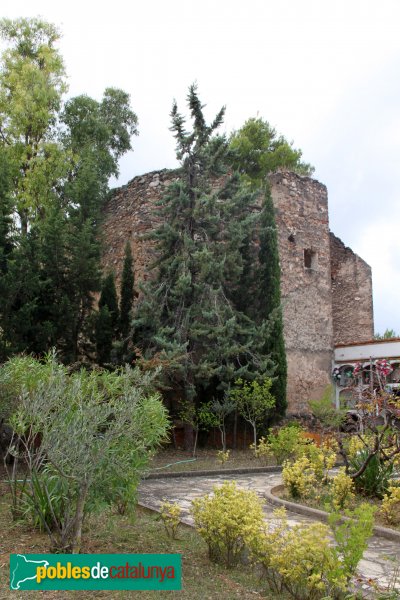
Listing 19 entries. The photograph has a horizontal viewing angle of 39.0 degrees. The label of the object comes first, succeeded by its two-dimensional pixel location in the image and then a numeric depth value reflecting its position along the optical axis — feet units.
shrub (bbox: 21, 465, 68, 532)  14.84
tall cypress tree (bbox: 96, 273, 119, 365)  40.81
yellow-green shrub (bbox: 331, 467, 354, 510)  20.51
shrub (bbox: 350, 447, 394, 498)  22.15
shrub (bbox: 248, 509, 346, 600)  10.91
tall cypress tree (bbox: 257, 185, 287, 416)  43.06
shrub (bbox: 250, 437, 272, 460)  34.71
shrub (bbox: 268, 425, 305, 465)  33.45
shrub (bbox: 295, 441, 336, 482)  22.04
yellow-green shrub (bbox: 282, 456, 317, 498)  21.89
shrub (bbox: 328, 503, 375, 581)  11.06
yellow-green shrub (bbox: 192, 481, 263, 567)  13.25
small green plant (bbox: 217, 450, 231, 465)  33.24
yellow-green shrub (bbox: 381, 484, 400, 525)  18.48
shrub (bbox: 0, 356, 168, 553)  13.37
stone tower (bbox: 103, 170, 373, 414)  49.37
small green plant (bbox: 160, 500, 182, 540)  15.53
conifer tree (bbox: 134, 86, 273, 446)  39.19
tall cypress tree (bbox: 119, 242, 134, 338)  43.95
